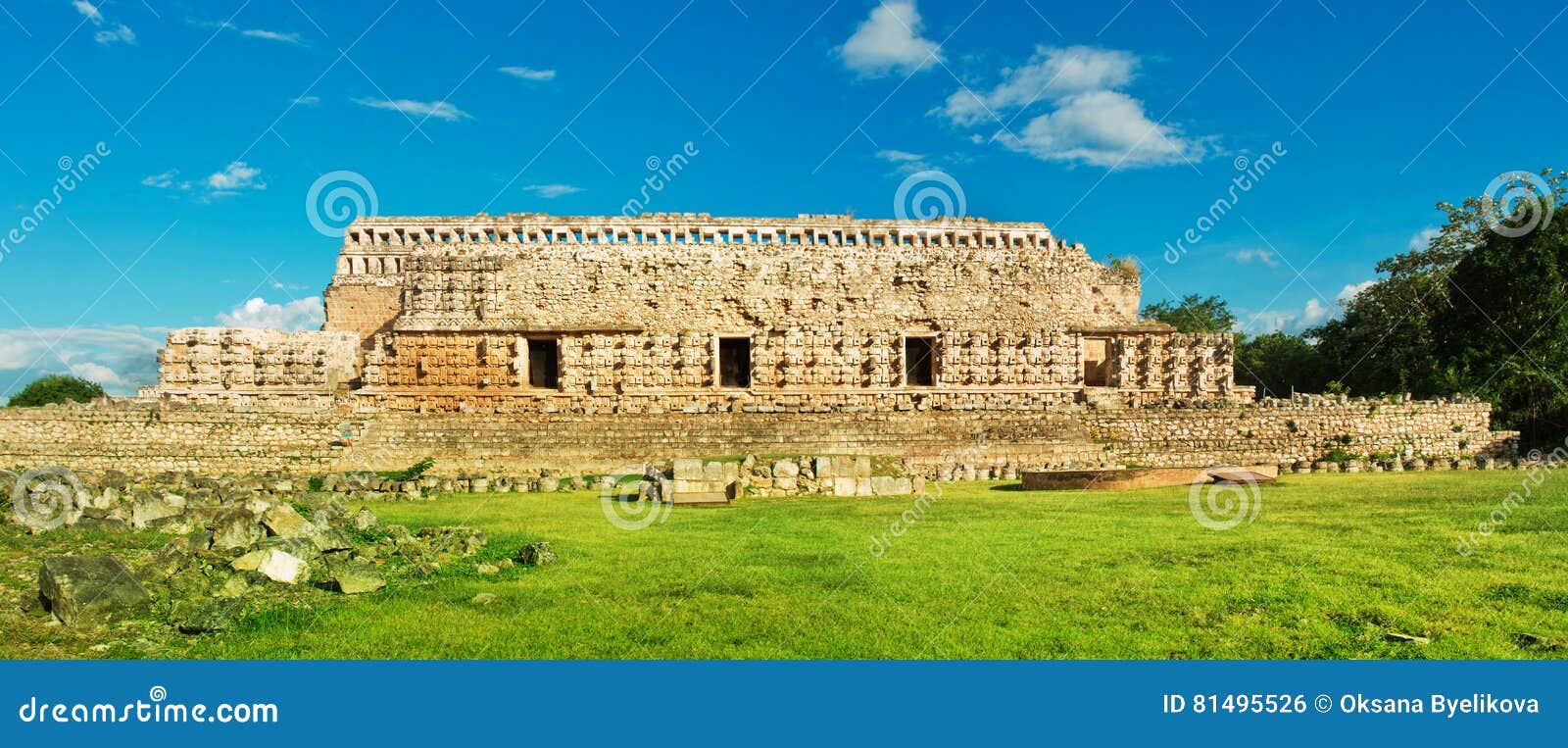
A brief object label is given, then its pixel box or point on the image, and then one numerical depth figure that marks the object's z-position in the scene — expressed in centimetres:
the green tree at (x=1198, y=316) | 4697
